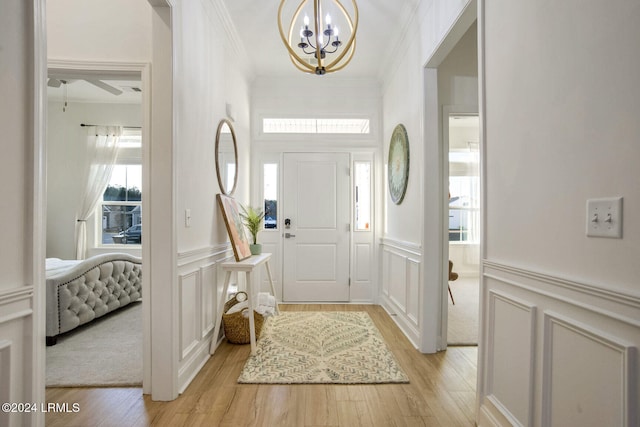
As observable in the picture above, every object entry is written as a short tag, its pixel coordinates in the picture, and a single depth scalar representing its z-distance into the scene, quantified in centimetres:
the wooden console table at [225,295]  292
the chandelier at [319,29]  225
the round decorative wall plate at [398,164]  354
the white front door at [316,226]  477
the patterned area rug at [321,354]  246
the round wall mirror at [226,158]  324
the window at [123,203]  567
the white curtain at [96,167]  548
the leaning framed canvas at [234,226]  316
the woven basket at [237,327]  312
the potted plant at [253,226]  380
